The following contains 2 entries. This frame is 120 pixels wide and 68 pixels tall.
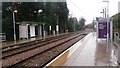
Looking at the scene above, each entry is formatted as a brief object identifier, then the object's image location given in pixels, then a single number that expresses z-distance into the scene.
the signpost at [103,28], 8.79
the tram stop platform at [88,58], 3.74
